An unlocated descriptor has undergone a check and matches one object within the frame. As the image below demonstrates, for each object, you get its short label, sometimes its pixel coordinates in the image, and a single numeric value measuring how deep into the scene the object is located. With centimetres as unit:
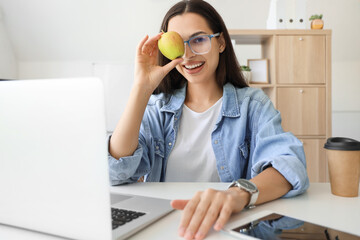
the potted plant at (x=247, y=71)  303
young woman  108
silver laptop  52
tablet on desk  59
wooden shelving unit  301
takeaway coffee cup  86
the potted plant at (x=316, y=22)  305
